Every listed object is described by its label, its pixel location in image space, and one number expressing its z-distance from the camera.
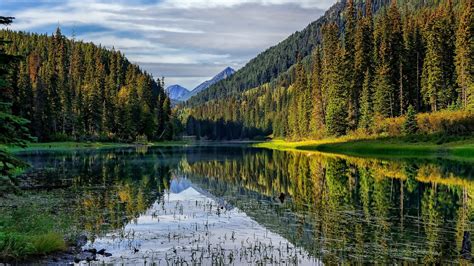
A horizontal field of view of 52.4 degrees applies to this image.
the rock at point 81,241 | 18.78
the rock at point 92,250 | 17.36
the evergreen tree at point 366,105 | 89.56
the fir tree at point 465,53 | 81.19
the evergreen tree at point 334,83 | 97.56
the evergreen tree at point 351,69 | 98.88
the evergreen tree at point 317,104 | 111.88
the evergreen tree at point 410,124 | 74.38
